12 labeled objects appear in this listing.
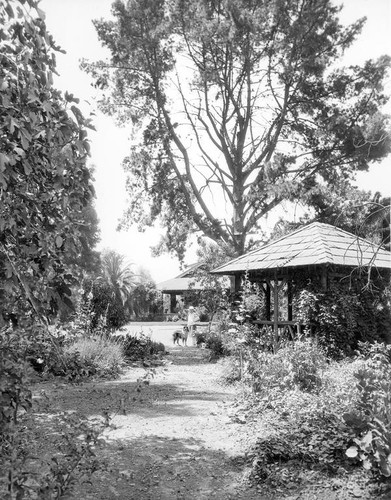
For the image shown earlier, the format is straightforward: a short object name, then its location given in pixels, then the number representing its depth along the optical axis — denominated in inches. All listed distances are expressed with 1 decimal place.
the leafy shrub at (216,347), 549.0
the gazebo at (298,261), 445.1
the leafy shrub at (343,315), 424.5
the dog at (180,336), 722.8
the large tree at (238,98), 709.9
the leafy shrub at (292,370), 282.8
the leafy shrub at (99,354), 419.5
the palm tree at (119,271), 1408.7
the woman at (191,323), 797.1
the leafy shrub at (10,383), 113.9
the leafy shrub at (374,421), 155.6
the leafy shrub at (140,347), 526.9
